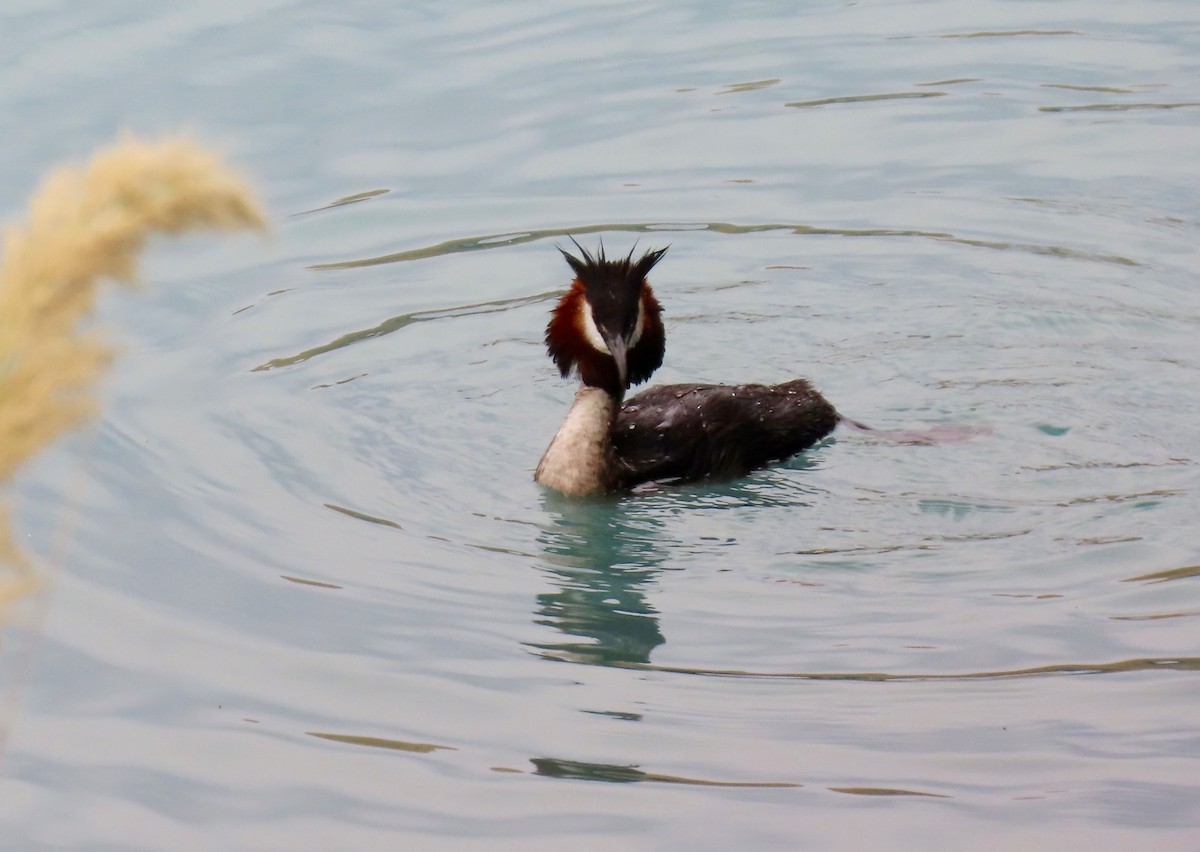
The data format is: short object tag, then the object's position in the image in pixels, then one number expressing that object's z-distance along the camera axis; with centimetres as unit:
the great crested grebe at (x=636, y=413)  1770
